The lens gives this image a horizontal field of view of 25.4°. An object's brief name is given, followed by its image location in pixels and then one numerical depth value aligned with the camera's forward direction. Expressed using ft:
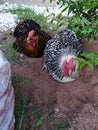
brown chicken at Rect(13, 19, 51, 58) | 5.46
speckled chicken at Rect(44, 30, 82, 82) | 5.10
